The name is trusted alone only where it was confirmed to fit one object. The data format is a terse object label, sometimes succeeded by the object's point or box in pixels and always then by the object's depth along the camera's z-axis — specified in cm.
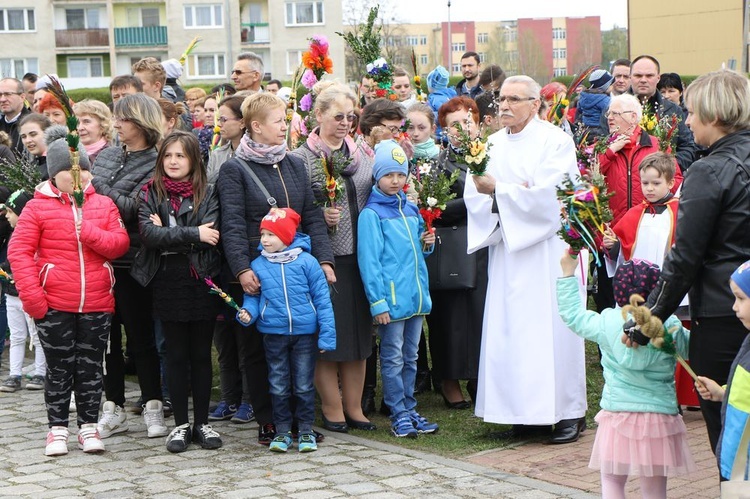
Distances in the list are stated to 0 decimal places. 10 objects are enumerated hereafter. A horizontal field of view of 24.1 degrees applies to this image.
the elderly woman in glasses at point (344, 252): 1198
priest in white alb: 1144
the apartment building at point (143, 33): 9961
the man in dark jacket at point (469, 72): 2158
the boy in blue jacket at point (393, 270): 1178
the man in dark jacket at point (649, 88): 1724
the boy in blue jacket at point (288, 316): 1111
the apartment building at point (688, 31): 5486
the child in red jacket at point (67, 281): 1105
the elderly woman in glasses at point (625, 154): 1419
